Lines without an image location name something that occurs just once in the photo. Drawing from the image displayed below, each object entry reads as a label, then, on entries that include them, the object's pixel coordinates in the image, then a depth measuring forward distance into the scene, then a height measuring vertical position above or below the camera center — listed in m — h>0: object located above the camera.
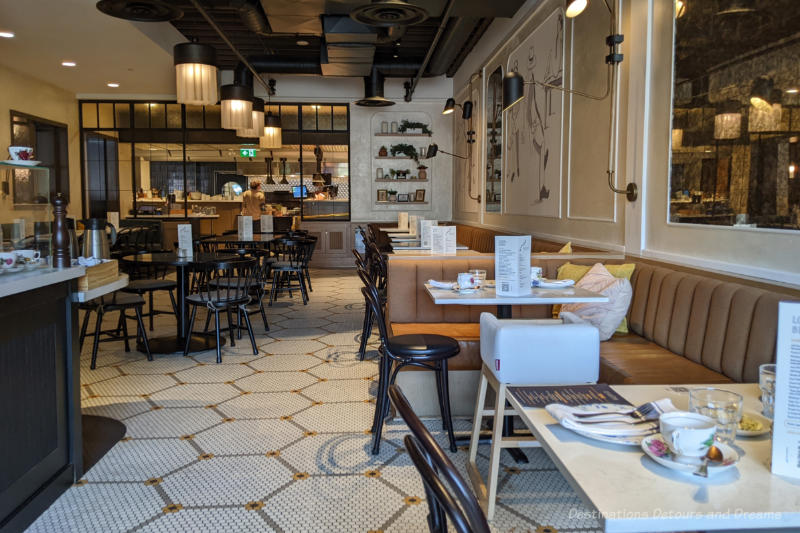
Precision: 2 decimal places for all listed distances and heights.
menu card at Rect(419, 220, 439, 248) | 6.28 -0.13
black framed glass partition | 11.80 +1.34
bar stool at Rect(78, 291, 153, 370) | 4.91 -0.74
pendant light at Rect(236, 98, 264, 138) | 9.15 +1.68
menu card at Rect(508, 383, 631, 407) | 1.56 -0.49
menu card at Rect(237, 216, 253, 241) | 7.93 -0.10
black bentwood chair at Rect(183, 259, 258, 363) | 5.00 -0.69
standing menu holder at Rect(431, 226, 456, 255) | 4.80 -0.16
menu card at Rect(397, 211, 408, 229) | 9.63 +0.02
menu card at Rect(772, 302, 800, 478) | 1.13 -0.35
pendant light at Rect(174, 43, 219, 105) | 6.09 +1.60
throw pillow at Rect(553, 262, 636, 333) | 4.05 -0.36
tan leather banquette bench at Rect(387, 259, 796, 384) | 2.77 -0.62
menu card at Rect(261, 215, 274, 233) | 9.47 -0.06
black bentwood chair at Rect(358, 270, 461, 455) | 3.12 -0.74
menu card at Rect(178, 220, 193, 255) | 5.54 -0.17
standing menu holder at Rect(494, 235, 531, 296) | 3.11 -0.24
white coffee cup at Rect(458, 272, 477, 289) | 3.38 -0.35
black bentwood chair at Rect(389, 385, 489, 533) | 0.92 -0.44
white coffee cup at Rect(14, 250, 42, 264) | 2.65 -0.17
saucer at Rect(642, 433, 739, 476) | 1.16 -0.49
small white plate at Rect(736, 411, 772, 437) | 1.37 -0.51
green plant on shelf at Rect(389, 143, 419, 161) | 12.27 +1.53
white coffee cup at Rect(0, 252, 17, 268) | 2.51 -0.17
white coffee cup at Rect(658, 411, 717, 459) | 1.19 -0.46
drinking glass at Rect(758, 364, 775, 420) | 1.50 -0.45
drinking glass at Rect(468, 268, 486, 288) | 3.52 -0.34
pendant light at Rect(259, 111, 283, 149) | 10.23 +1.57
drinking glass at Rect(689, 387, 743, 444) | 1.30 -0.44
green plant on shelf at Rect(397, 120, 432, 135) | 12.27 +2.04
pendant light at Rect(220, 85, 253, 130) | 7.55 +1.51
